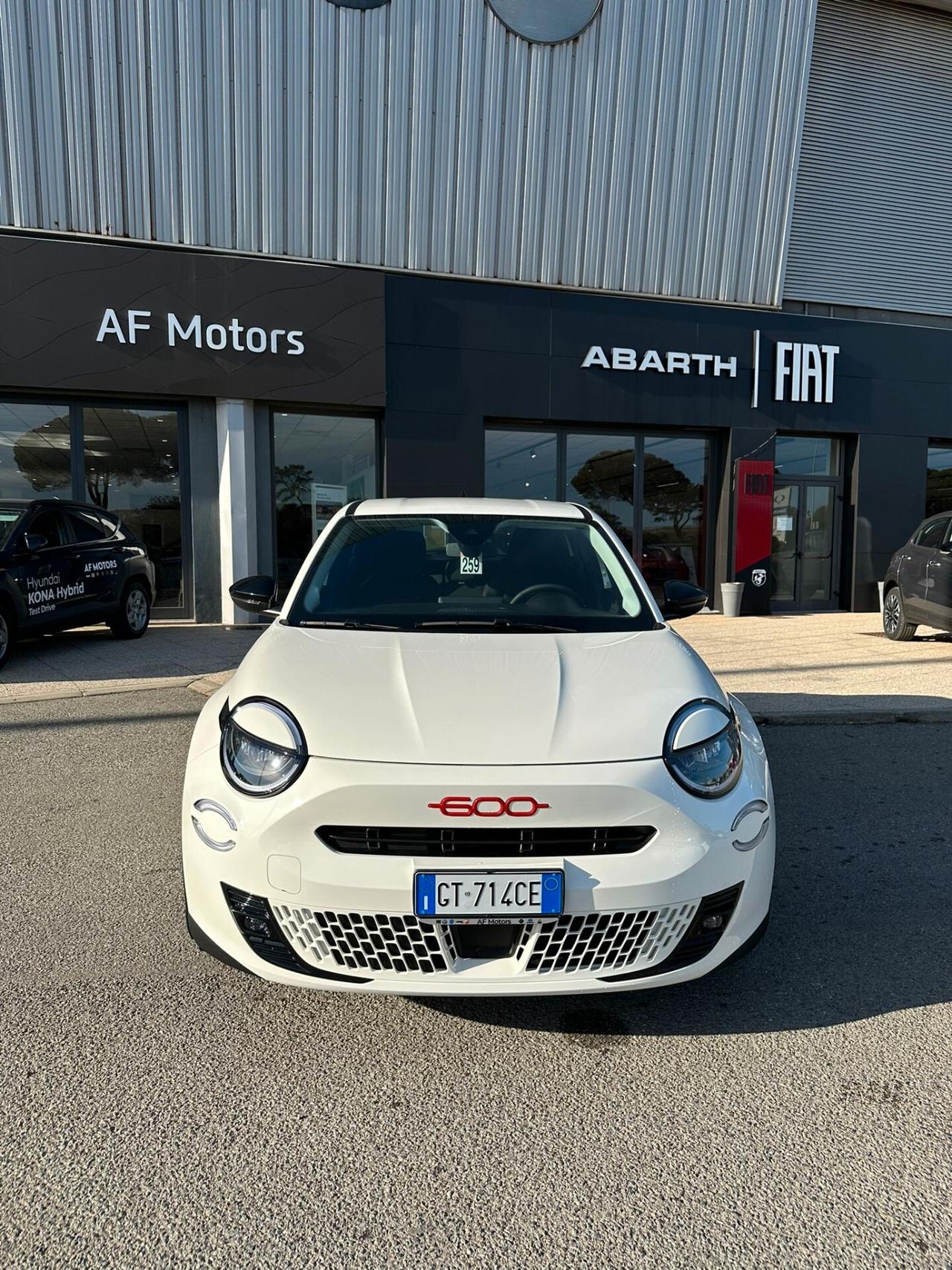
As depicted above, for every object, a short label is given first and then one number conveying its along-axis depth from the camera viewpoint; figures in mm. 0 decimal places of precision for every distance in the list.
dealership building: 12102
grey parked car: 10086
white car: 2203
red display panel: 15172
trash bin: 14977
